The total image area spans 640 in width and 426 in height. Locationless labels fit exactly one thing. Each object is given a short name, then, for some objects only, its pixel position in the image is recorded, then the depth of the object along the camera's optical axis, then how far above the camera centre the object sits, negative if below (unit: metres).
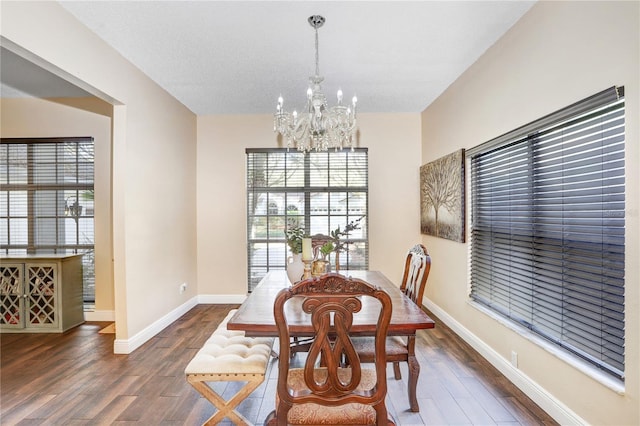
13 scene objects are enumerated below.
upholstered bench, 1.72 -0.88
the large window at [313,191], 4.62 +0.31
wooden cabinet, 3.43 -0.92
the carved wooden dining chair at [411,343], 2.01 -0.90
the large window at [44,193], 3.90 +0.25
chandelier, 2.41 +0.74
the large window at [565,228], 1.67 -0.11
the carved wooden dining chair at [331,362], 1.31 -0.67
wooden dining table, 1.67 -0.62
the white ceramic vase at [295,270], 2.52 -0.47
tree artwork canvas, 3.33 +0.18
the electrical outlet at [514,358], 2.39 -1.15
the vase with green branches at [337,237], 2.42 -0.21
